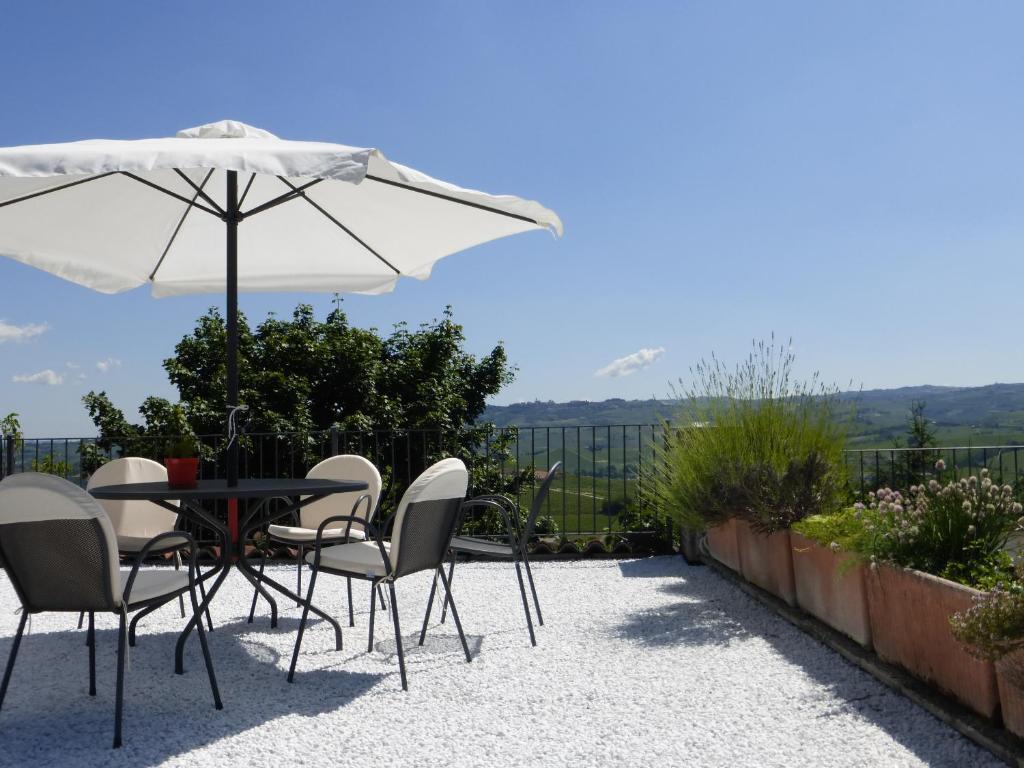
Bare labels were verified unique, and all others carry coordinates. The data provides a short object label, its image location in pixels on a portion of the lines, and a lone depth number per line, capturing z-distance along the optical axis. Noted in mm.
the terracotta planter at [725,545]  5484
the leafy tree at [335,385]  15500
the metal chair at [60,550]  2754
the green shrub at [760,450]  4504
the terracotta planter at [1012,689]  2346
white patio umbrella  3395
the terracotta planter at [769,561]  4434
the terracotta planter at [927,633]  2650
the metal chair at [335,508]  4566
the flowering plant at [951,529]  3074
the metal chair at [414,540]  3271
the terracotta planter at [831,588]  3484
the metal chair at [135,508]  4742
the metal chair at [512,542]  4025
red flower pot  3811
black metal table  3459
